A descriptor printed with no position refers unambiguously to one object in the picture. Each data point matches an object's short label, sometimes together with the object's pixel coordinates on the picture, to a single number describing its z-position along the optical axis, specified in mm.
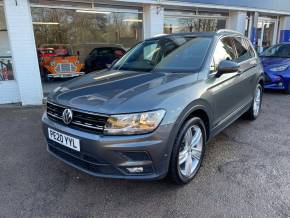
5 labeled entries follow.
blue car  7047
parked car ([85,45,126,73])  9977
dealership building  6156
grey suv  2295
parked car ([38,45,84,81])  8195
